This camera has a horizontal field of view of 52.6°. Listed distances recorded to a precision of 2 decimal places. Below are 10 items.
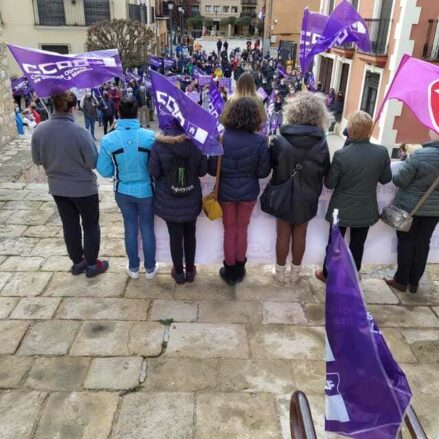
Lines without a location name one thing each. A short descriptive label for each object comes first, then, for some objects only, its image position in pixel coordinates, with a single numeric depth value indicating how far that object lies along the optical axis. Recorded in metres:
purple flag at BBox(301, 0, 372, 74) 5.32
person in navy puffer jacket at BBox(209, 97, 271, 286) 3.20
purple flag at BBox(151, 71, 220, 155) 2.92
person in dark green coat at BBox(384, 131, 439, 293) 3.24
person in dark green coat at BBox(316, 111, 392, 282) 3.22
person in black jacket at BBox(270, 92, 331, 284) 3.20
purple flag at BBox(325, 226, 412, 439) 1.40
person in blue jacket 3.26
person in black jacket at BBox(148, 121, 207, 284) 3.18
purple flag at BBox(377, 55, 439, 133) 2.97
